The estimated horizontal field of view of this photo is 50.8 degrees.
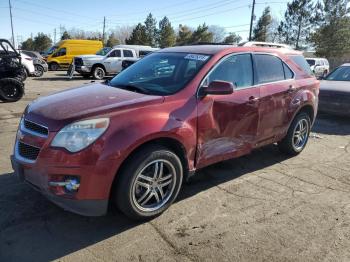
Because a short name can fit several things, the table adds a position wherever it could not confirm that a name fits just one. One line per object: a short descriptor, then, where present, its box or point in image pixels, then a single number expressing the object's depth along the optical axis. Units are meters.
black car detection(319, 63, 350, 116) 9.28
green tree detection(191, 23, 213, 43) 54.47
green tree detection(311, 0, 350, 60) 38.84
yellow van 29.80
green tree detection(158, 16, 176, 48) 56.41
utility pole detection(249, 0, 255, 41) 36.62
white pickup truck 21.55
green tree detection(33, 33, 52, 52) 63.33
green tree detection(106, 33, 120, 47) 61.68
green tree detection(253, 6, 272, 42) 50.41
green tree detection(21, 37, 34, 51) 68.50
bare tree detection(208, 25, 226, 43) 66.88
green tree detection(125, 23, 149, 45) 54.25
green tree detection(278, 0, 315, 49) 43.16
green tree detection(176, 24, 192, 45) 56.97
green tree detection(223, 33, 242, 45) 56.51
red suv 3.33
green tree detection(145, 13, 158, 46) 56.82
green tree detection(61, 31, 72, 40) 65.56
